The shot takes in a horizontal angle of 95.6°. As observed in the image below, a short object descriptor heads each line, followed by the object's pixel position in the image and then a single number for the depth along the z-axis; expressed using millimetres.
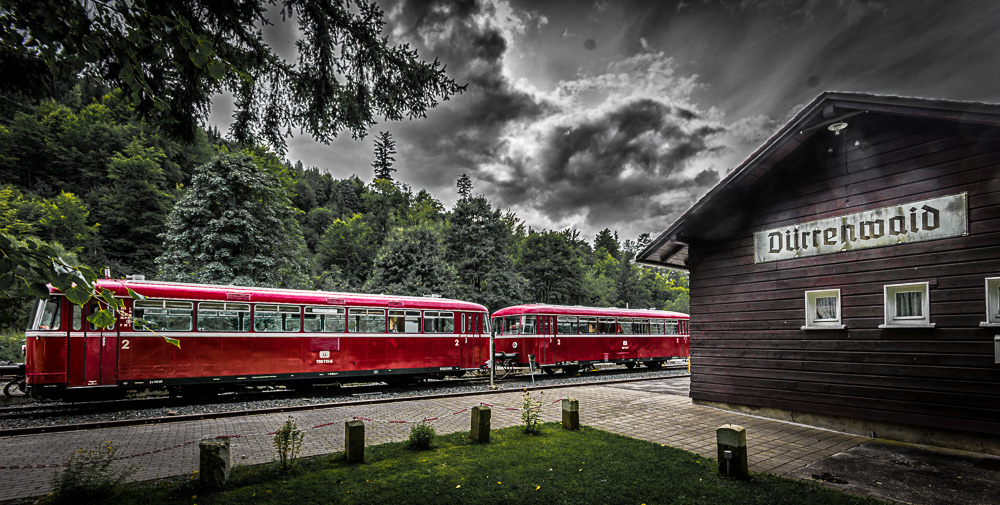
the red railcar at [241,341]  9969
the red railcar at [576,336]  18703
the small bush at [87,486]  4527
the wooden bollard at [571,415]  8000
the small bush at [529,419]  7738
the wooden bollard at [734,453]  5336
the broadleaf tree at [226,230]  20516
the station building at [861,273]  6668
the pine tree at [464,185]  58344
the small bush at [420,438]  6648
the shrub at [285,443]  5559
